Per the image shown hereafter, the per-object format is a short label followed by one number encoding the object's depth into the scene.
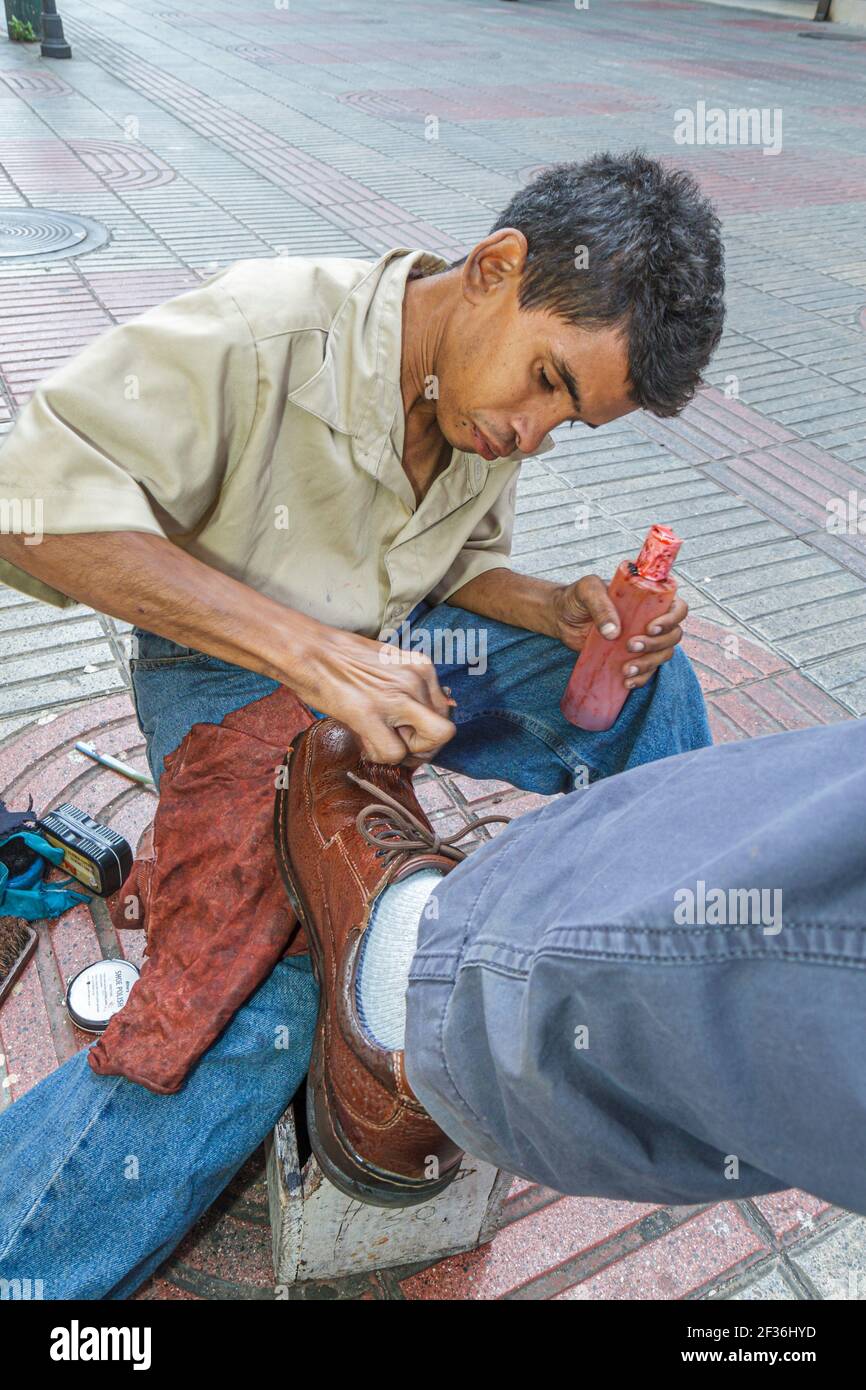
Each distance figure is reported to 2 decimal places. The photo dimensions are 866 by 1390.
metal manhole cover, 5.37
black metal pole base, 9.45
